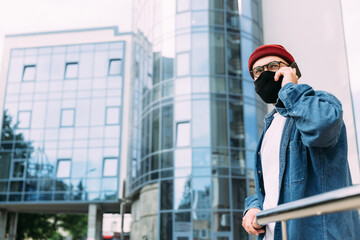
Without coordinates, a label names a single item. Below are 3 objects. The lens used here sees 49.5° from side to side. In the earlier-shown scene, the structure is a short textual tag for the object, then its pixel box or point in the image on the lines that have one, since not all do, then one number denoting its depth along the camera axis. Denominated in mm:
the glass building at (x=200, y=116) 19219
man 1427
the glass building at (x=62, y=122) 30984
